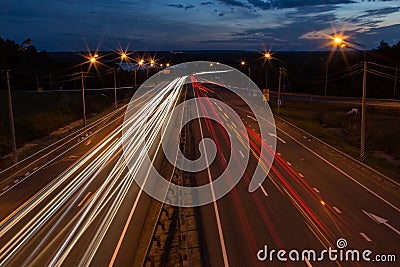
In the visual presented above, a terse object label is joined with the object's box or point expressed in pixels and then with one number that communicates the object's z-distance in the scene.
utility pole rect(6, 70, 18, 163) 30.10
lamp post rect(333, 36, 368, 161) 27.58
